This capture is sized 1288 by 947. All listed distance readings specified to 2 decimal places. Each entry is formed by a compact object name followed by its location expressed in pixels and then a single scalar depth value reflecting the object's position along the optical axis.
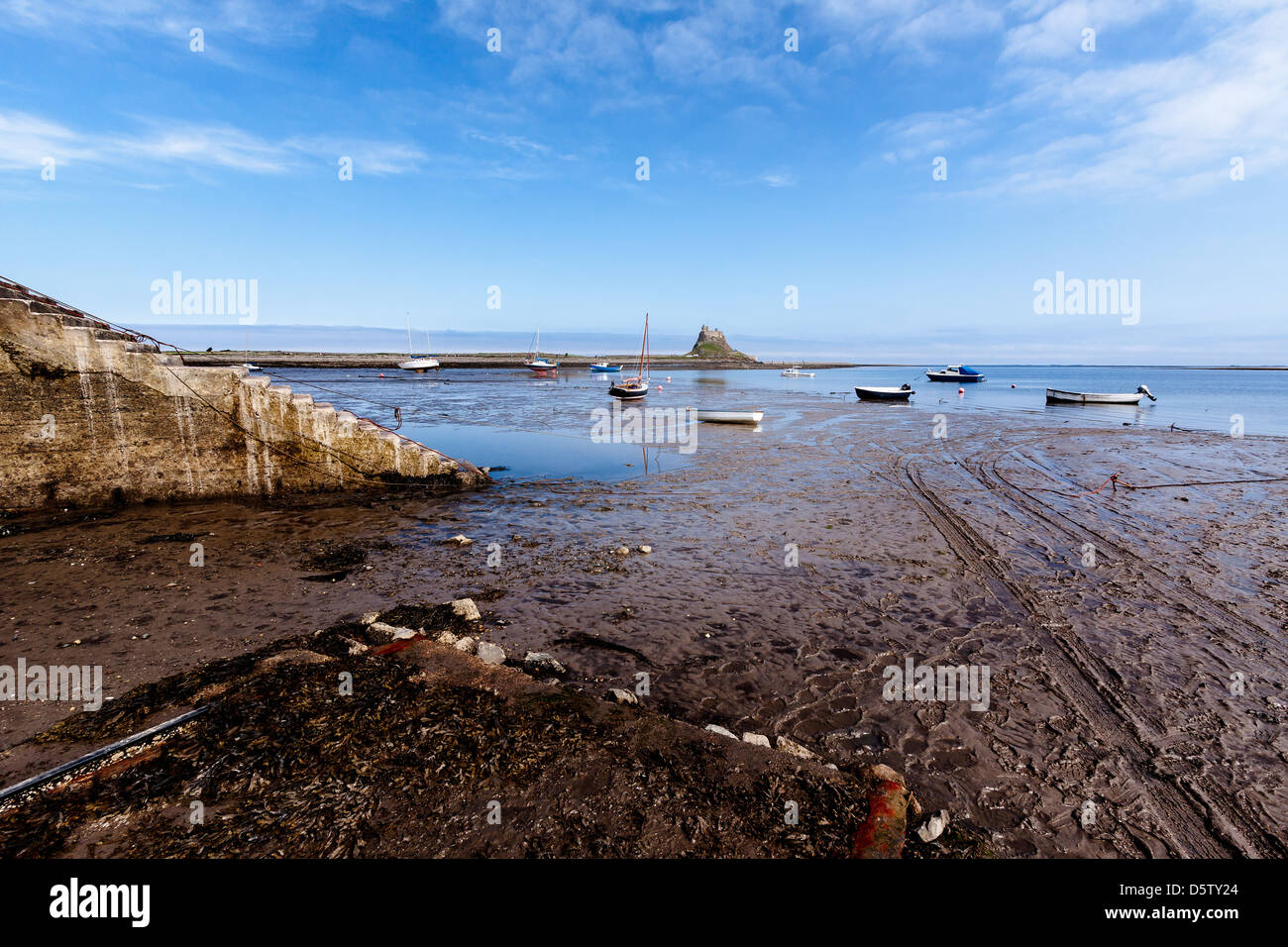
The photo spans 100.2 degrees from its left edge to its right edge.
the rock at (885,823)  3.95
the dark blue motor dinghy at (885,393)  56.44
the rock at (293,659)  6.05
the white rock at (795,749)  5.11
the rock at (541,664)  6.79
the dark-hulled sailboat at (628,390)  51.03
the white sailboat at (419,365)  105.94
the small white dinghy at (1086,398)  55.23
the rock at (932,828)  4.29
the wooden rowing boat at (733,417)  35.41
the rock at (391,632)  7.14
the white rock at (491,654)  6.66
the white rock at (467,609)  8.15
